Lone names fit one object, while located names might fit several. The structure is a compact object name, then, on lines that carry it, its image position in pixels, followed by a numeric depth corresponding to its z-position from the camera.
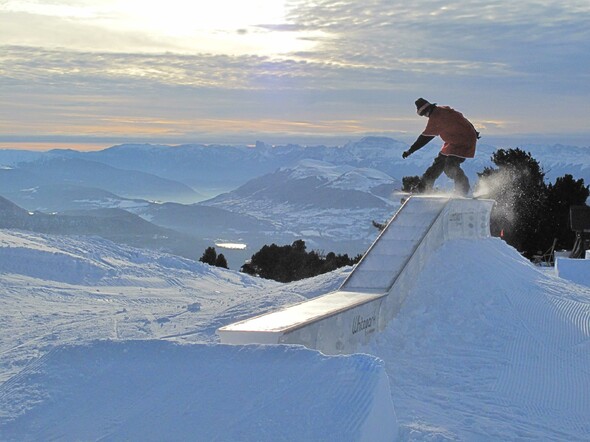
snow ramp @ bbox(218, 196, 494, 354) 7.12
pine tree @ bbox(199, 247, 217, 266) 33.03
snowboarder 13.17
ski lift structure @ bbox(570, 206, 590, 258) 24.02
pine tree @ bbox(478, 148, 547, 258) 36.75
